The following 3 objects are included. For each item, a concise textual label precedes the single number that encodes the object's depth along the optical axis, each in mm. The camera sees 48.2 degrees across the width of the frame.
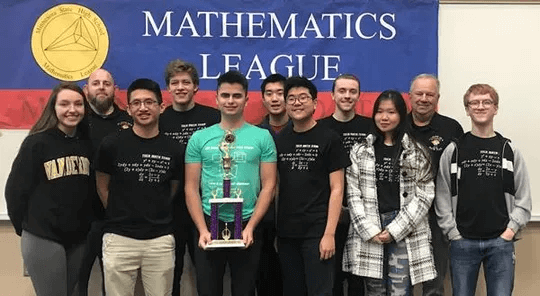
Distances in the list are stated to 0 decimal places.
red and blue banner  4047
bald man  3560
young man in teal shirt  3105
